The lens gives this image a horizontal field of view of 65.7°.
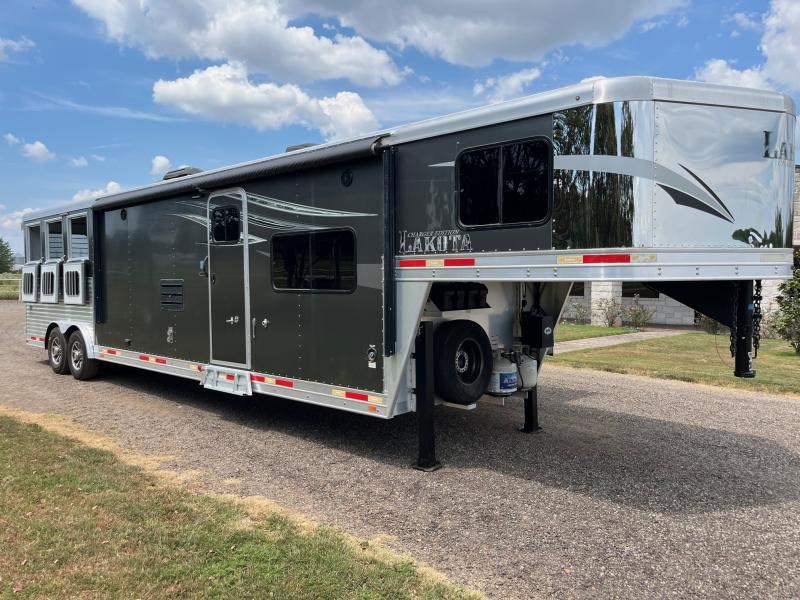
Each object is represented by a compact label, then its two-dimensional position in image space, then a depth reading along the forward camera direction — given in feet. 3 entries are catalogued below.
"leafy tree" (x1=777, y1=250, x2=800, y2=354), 38.96
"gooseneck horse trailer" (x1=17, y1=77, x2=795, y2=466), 13.93
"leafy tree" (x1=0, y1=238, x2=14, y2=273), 271.86
